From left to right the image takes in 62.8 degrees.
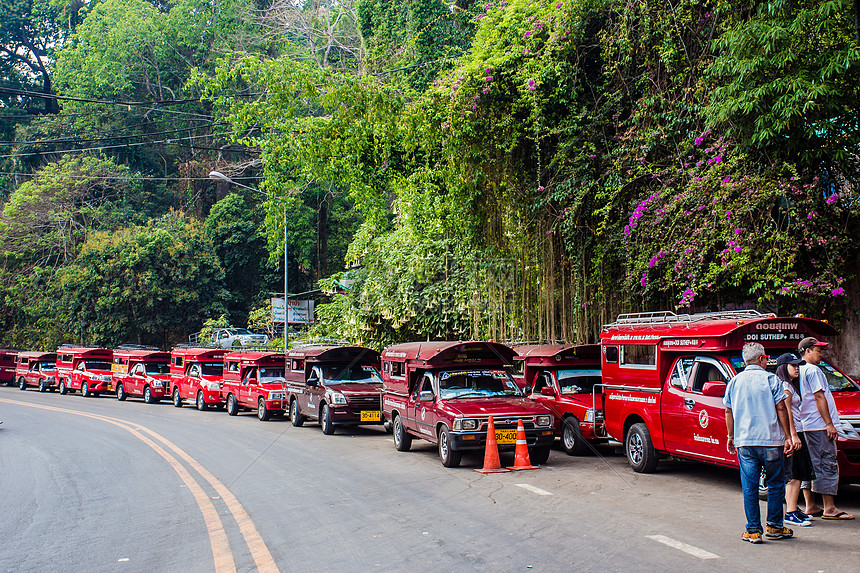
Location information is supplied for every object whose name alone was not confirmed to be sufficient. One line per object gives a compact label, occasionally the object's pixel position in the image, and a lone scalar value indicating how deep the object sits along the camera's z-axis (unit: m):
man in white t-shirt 7.66
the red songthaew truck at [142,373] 29.05
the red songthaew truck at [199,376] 25.30
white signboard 36.72
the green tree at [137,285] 40.22
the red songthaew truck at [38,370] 36.61
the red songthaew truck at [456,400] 11.78
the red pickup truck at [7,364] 42.31
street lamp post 25.53
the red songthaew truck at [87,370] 32.69
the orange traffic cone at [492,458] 11.42
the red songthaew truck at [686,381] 9.36
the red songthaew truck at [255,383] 21.14
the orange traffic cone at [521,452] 11.54
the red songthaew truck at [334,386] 17.20
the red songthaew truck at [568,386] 13.36
